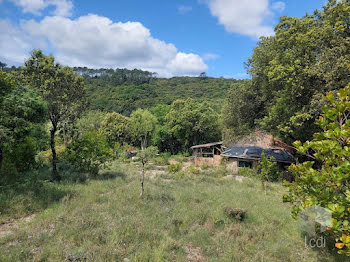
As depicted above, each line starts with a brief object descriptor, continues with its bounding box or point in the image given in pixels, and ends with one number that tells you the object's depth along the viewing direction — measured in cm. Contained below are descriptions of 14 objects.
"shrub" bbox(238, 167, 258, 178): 1456
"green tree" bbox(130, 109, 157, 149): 3086
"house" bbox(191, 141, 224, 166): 2042
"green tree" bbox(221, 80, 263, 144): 1518
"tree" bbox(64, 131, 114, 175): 1113
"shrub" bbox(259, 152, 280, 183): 1381
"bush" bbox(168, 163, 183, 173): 1616
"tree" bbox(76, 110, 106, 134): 2852
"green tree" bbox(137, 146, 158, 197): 822
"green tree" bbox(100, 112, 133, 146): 2891
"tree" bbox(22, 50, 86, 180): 905
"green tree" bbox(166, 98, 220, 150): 2909
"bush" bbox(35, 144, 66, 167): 1497
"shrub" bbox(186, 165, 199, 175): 1554
